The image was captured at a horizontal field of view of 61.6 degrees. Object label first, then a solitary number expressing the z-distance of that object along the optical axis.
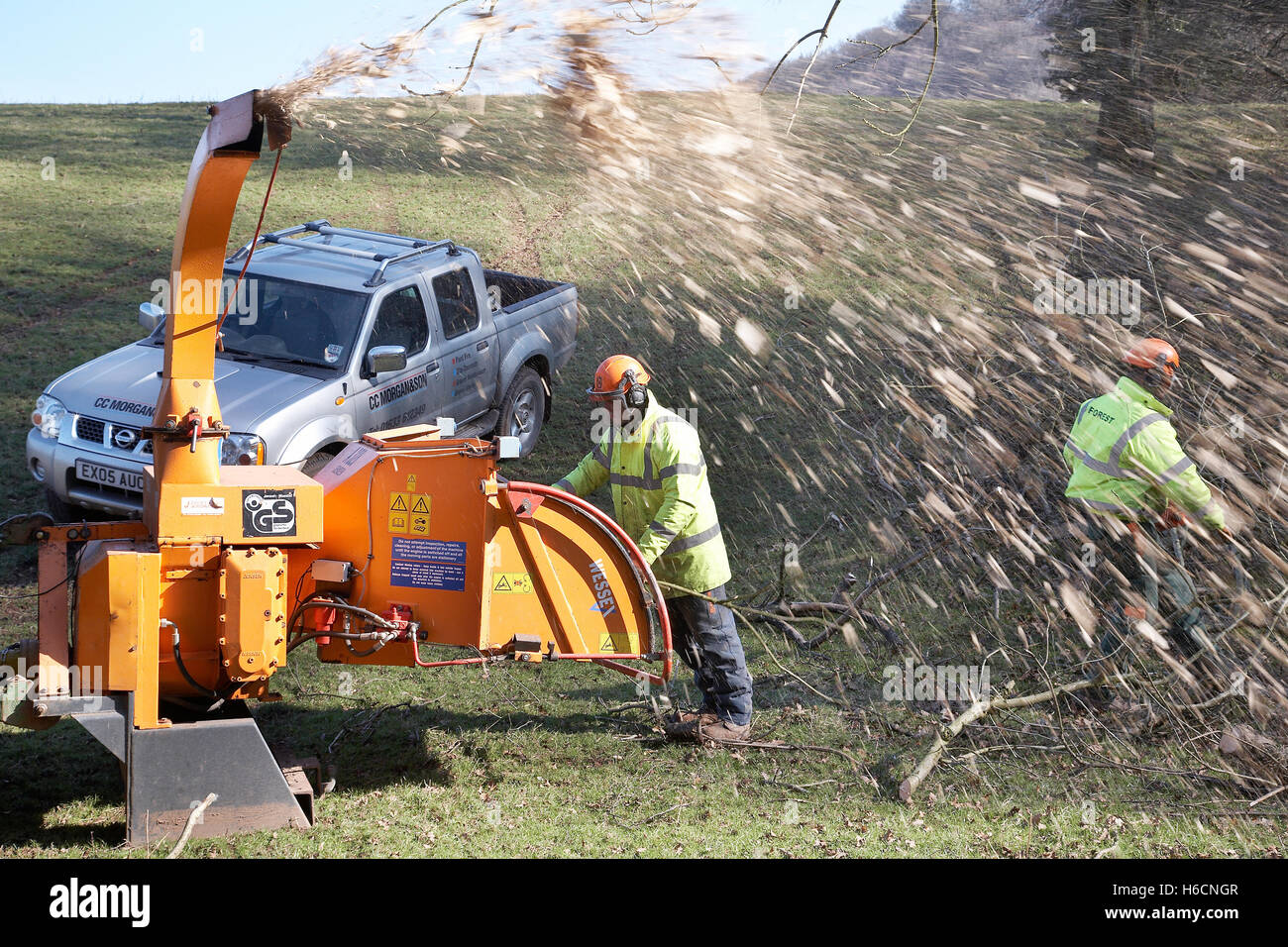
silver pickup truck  7.60
